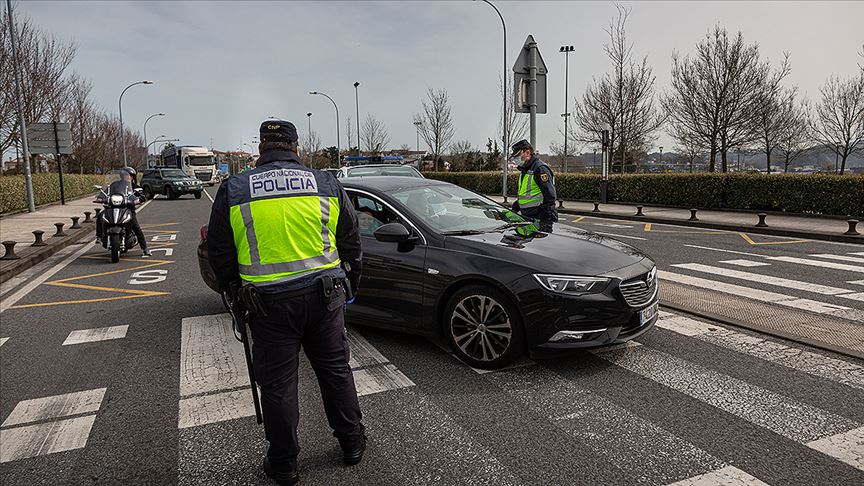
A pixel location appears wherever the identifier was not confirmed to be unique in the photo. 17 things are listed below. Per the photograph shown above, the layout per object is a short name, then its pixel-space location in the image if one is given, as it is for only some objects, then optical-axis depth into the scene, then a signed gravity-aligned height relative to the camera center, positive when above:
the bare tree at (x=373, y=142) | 63.28 +3.19
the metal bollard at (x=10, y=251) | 10.19 -1.25
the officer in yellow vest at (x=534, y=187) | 7.77 -0.24
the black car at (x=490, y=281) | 4.21 -0.84
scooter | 10.50 -0.74
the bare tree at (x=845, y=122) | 32.44 +2.32
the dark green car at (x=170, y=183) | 33.50 -0.44
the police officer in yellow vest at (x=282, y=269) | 2.92 -0.48
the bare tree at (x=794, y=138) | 36.94 +1.67
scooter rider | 10.81 -0.21
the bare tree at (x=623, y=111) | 29.11 +2.90
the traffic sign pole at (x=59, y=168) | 22.39 +0.40
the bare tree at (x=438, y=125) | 44.69 +3.42
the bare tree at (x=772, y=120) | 30.14 +2.52
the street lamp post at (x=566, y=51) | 53.99 +10.67
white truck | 45.44 +1.10
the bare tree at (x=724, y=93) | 27.14 +3.37
